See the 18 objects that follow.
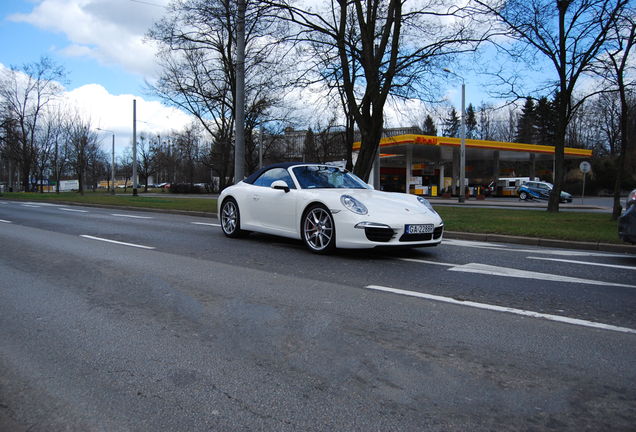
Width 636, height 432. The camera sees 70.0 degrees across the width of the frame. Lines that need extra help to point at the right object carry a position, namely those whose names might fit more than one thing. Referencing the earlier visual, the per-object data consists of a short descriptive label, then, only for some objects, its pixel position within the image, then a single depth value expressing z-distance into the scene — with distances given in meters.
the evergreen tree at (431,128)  84.07
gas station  35.69
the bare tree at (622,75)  12.46
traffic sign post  25.47
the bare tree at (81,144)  42.97
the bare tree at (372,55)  13.88
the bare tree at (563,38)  13.26
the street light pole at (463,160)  29.66
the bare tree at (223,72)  14.20
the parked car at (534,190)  34.69
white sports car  6.37
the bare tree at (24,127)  44.53
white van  43.19
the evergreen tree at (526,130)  71.31
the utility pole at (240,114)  14.24
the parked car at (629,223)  6.48
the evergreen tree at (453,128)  86.00
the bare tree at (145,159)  67.25
